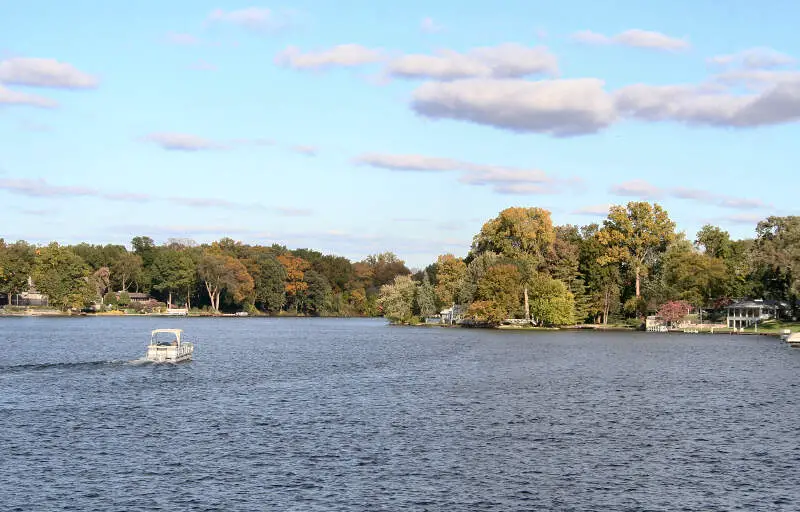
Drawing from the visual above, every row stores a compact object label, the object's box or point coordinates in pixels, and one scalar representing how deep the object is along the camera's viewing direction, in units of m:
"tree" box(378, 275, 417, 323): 192.38
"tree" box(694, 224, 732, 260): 177.02
